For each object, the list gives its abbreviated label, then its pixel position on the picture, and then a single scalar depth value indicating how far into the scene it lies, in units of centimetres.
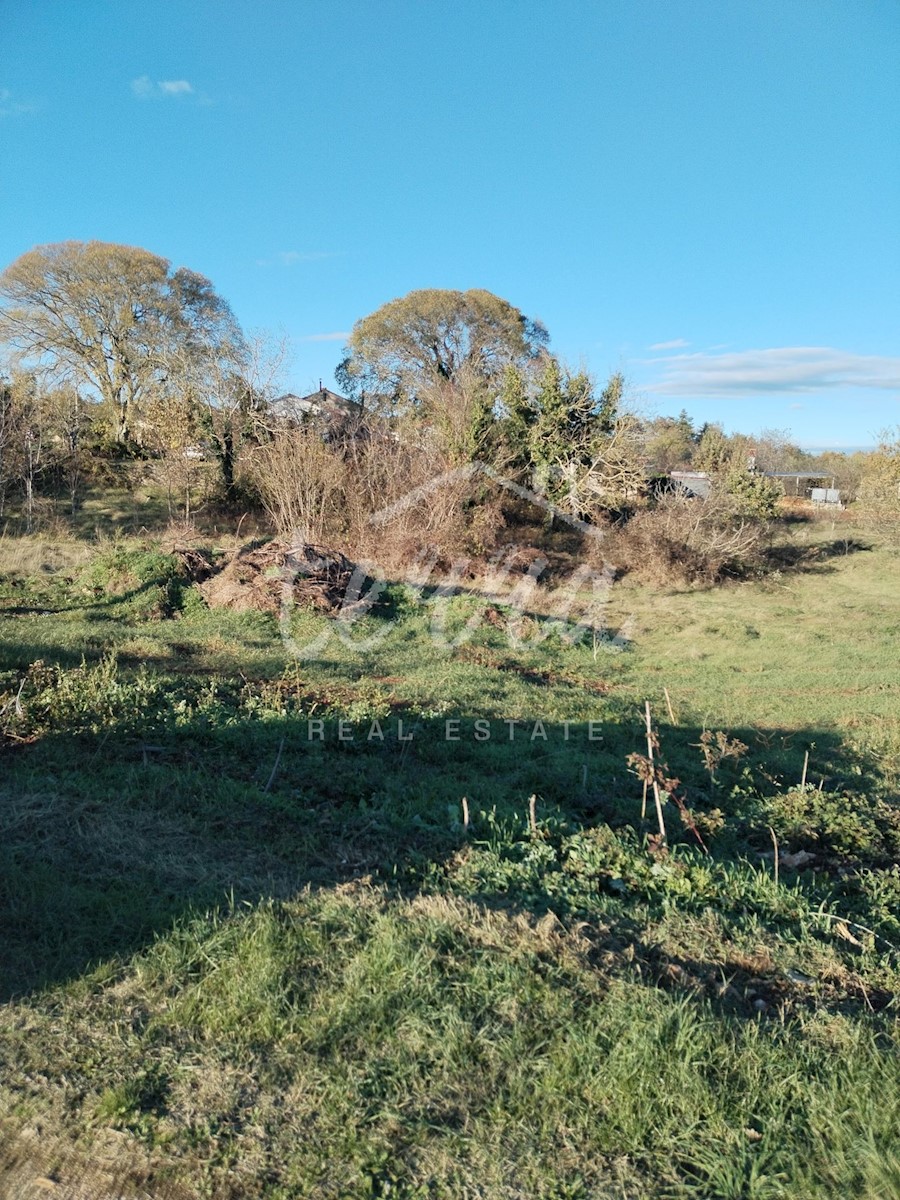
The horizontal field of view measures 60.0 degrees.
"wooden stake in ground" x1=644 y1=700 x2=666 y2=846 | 447
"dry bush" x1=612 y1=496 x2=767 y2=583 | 2286
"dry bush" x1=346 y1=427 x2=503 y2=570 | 1903
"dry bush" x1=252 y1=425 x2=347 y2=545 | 1923
